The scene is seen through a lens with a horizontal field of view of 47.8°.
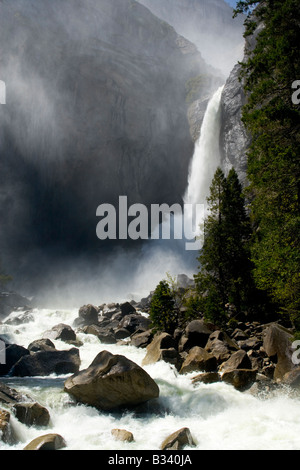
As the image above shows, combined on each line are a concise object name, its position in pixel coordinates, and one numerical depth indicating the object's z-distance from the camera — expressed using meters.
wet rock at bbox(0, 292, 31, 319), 45.37
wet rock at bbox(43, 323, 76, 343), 25.68
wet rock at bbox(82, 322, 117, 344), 24.52
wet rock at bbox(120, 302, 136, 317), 33.97
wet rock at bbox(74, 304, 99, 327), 34.72
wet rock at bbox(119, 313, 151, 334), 27.66
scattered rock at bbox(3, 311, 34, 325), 37.81
